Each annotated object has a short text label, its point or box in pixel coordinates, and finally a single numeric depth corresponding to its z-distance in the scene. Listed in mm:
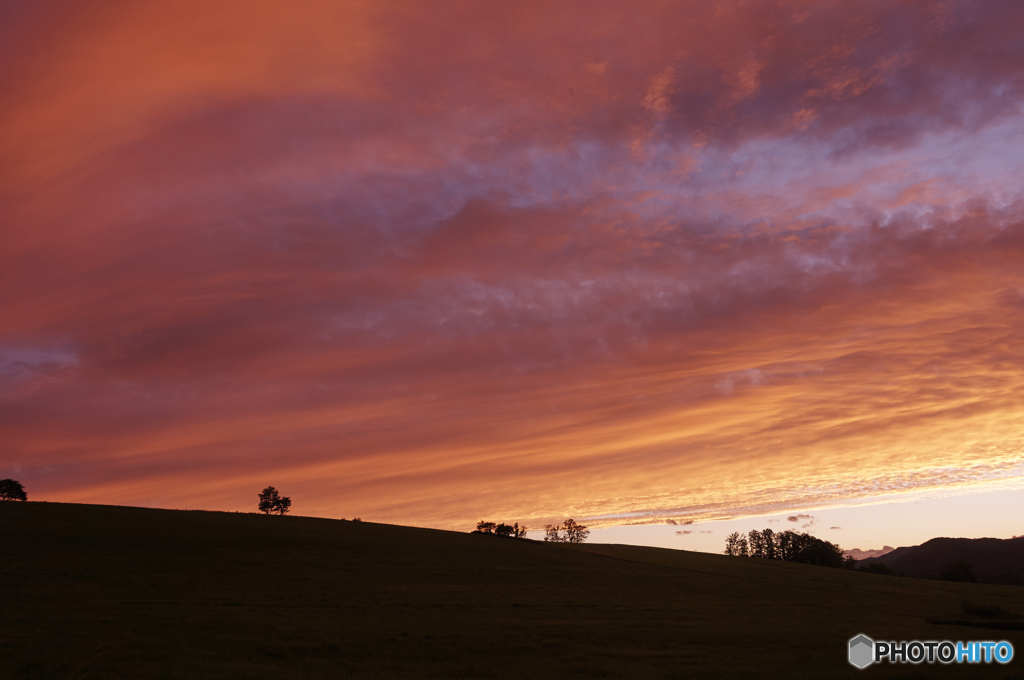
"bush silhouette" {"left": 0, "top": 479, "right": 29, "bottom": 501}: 80375
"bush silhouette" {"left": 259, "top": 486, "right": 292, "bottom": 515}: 92938
